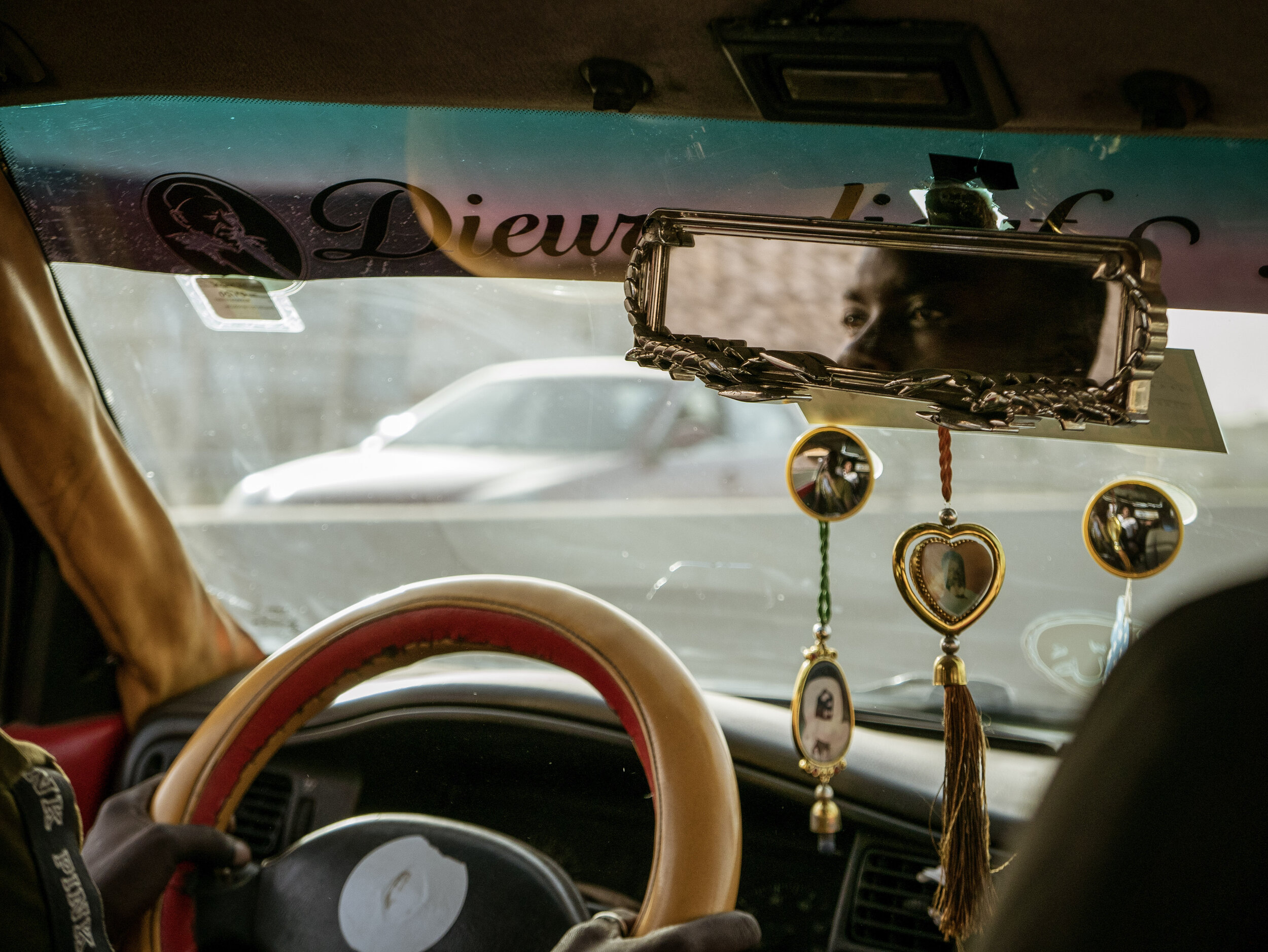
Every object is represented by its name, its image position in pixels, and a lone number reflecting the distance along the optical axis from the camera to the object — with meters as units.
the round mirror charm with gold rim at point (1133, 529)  1.04
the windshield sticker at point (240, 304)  1.57
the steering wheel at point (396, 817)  0.94
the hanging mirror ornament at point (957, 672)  1.03
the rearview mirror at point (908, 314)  0.96
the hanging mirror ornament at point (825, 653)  1.14
